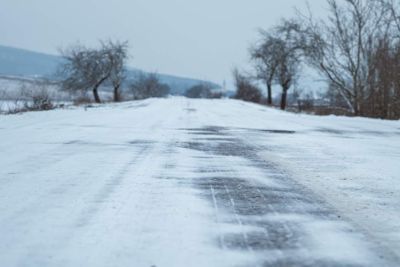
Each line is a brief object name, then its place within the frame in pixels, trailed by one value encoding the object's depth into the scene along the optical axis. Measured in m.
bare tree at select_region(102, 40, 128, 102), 63.78
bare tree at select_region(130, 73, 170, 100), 101.81
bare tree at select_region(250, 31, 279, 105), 52.62
